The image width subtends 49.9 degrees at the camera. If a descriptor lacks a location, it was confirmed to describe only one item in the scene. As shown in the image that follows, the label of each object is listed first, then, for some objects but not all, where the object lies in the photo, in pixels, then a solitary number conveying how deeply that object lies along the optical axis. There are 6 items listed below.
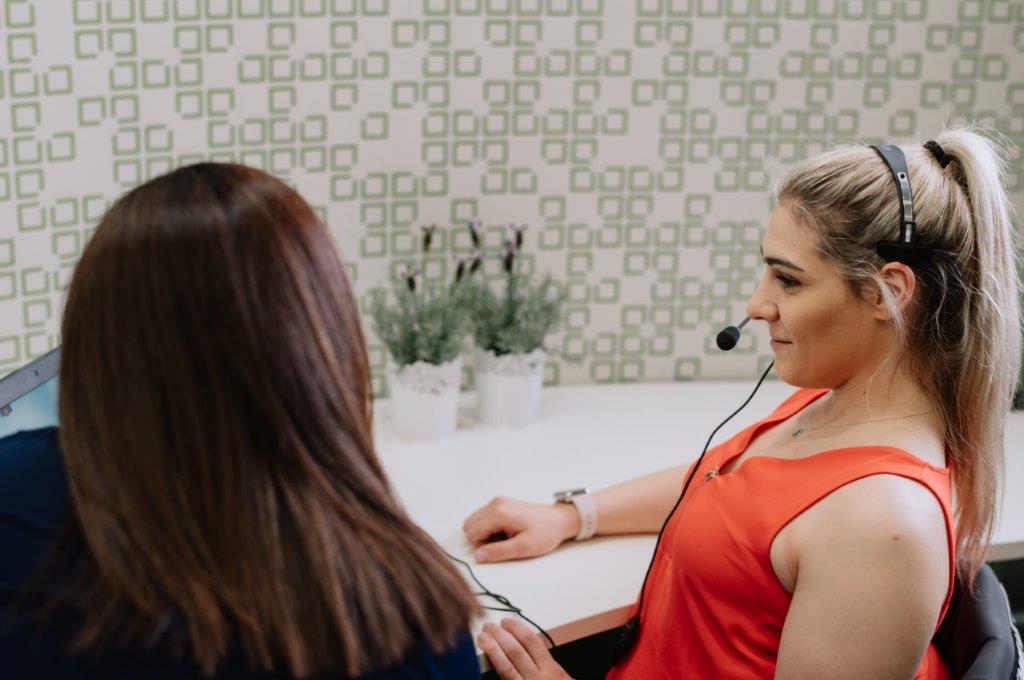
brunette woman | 0.86
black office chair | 1.25
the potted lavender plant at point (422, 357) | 2.01
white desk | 1.56
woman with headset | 1.20
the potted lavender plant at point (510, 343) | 2.09
